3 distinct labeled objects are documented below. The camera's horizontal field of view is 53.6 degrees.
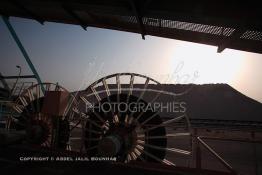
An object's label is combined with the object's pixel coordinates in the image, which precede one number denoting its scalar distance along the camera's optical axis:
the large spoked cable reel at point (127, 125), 7.66
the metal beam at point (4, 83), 20.88
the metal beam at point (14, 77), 19.67
